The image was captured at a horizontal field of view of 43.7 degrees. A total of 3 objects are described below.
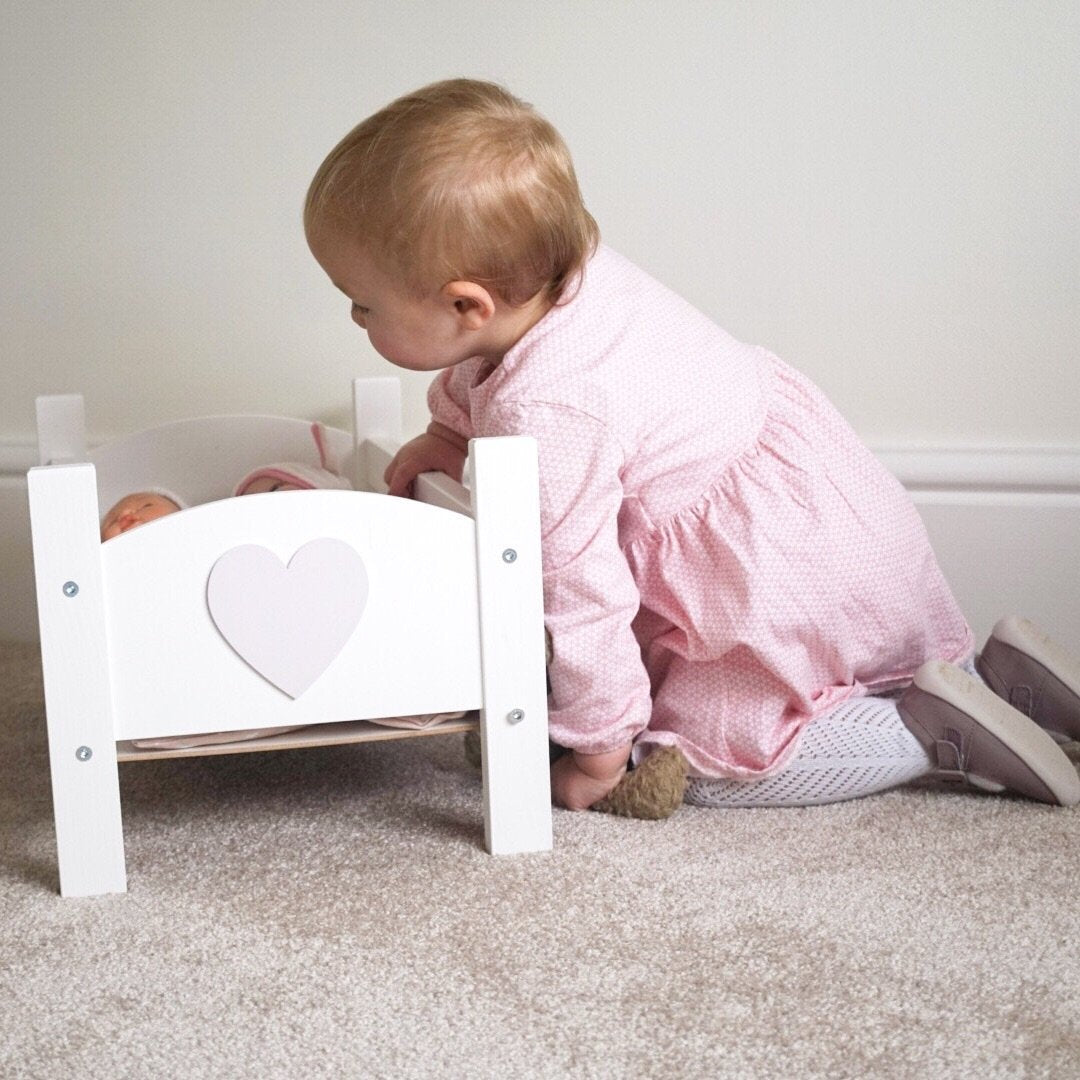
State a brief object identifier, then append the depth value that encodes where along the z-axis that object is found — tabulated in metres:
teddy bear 0.99
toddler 0.95
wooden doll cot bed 0.87
